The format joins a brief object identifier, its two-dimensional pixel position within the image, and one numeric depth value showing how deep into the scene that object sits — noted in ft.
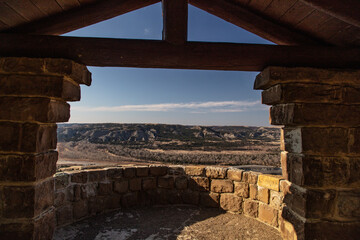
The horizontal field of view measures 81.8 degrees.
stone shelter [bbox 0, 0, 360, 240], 7.50
